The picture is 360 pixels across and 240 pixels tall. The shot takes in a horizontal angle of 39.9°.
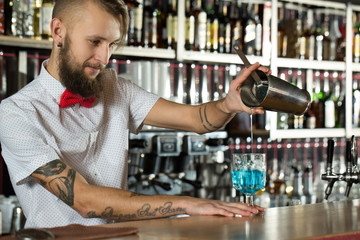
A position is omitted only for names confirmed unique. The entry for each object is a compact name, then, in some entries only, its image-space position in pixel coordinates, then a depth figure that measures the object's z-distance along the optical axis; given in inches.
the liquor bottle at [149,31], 112.2
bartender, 56.8
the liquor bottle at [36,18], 101.4
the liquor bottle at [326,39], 136.7
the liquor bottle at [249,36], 124.2
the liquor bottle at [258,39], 125.0
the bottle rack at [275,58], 105.3
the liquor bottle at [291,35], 132.3
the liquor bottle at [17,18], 98.2
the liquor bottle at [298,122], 132.3
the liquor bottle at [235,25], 123.9
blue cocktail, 56.7
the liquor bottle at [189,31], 116.4
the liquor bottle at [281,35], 131.0
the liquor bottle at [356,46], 138.1
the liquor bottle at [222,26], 121.8
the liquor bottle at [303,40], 133.2
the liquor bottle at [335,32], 141.5
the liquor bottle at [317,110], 136.8
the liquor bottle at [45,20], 100.5
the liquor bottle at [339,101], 137.2
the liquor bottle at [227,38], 122.3
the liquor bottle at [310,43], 133.8
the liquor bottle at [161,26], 114.9
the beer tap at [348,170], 67.9
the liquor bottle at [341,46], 139.7
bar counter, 42.9
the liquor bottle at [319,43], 135.5
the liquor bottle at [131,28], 109.6
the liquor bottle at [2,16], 97.8
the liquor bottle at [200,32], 117.9
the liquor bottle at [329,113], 134.3
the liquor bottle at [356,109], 138.6
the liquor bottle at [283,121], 130.6
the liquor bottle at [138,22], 110.0
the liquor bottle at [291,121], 132.3
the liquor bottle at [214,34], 120.7
